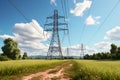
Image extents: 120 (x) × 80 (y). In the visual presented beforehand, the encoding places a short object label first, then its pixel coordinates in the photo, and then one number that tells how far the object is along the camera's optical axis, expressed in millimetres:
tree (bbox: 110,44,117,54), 131112
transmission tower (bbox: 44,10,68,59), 66062
